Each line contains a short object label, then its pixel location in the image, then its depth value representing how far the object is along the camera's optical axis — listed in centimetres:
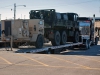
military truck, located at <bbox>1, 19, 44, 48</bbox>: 1595
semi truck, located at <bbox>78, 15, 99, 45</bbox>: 2592
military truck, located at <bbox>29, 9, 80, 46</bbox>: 1828
